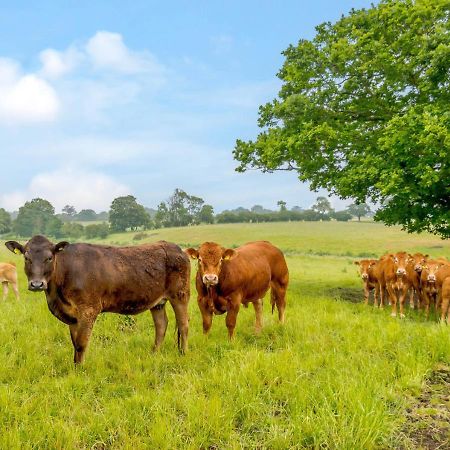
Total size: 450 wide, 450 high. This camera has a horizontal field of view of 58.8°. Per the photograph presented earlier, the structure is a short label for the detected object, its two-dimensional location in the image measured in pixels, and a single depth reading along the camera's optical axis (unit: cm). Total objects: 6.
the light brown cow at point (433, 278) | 1111
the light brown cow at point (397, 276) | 1170
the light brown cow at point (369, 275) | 1394
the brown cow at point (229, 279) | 712
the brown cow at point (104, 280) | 571
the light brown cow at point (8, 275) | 1217
